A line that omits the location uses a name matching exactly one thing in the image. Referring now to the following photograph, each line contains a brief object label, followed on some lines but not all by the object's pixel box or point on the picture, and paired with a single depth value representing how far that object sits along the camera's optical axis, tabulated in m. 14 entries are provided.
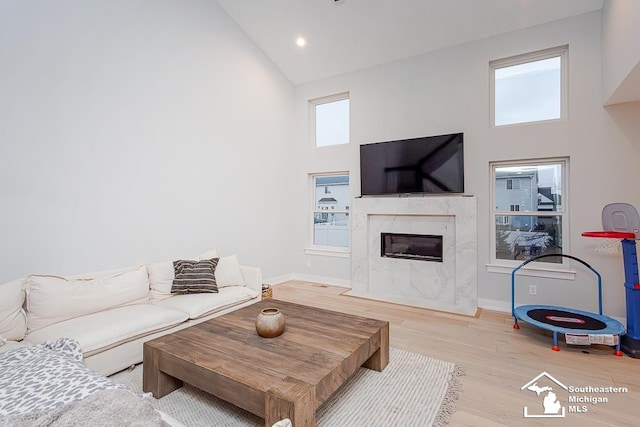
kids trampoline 2.78
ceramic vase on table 2.19
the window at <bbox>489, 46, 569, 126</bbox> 3.78
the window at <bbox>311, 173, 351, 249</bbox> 5.44
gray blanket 1.21
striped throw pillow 3.37
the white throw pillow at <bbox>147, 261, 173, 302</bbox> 3.27
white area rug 1.91
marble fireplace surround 4.10
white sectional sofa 2.28
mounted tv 4.21
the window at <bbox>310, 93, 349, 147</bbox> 5.44
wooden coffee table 1.61
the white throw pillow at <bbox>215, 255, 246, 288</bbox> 3.63
